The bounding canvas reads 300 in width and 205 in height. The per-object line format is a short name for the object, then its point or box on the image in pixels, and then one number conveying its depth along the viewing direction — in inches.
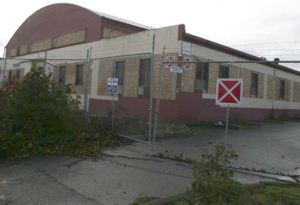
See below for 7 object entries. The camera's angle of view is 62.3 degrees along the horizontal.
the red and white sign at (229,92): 186.8
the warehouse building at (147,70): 445.9
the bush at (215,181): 147.0
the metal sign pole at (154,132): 281.6
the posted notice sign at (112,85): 323.2
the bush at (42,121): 277.6
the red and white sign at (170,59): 320.4
